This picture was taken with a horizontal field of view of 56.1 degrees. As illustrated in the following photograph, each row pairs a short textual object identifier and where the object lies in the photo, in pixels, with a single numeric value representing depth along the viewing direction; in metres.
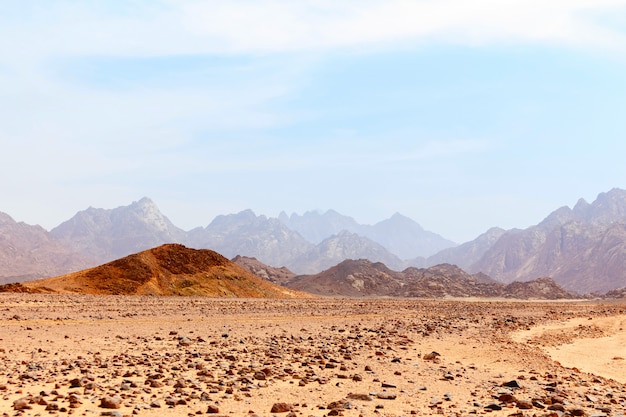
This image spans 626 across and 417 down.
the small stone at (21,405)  11.02
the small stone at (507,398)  13.06
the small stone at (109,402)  11.35
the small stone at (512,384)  14.93
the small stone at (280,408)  11.67
